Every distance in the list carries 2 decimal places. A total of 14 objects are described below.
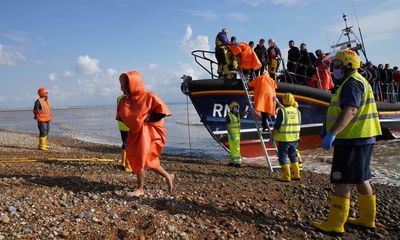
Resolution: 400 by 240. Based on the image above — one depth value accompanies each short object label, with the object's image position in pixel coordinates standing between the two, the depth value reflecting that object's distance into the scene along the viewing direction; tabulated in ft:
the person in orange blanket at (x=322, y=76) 35.68
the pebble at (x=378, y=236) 12.46
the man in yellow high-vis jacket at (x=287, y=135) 20.20
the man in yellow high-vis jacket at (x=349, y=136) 11.37
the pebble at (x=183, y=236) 10.68
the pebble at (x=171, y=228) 10.98
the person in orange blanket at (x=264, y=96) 25.13
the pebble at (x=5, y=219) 10.13
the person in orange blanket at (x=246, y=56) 25.26
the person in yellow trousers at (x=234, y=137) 26.55
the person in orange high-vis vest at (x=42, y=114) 33.22
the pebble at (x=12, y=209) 10.78
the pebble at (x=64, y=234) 9.72
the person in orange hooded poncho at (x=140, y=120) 13.67
